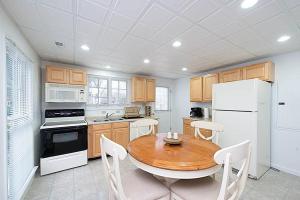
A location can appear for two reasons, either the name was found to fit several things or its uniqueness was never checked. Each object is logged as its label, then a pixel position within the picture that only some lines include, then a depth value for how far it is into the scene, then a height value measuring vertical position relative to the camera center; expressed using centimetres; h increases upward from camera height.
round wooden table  116 -56
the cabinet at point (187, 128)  376 -79
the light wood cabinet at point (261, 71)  264 +57
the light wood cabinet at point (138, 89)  418 +33
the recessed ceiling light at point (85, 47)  237 +92
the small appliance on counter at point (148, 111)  460 -38
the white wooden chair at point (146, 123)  241 -44
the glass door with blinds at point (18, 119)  155 -26
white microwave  288 +15
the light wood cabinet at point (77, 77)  312 +53
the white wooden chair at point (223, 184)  99 -78
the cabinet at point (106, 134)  309 -83
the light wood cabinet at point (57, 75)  288 +53
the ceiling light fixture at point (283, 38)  198 +92
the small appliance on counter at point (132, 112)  413 -39
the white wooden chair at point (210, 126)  211 -44
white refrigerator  234 -29
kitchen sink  337 -51
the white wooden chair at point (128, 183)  112 -83
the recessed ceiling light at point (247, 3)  128 +92
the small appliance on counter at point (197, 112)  414 -37
